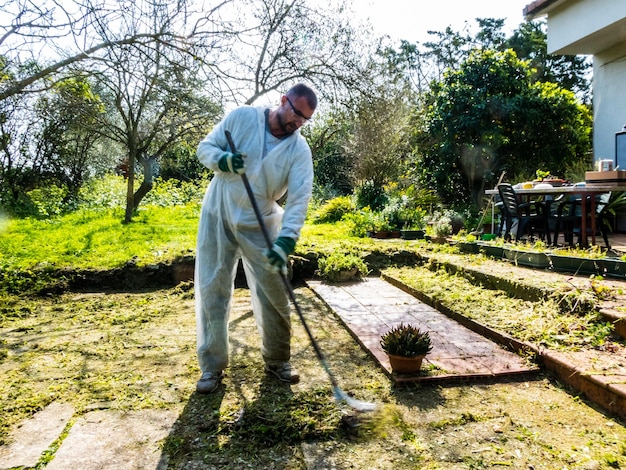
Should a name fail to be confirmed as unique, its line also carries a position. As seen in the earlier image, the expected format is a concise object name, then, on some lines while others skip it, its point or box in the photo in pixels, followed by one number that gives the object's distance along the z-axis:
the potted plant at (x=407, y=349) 3.00
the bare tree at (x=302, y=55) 5.68
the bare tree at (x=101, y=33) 3.90
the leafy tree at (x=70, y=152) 9.85
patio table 5.13
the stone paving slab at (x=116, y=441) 2.15
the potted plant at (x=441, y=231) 8.02
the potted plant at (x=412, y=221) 9.36
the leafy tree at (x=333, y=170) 16.50
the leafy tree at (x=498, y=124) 10.78
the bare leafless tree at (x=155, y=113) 4.96
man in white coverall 2.95
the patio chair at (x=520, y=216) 6.28
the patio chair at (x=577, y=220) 5.90
